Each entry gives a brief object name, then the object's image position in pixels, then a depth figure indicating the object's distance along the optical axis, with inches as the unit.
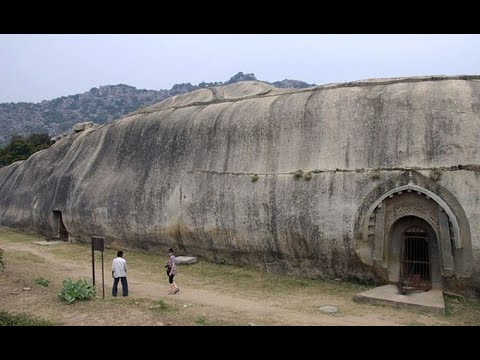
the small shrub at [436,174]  477.1
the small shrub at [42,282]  508.7
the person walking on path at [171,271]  511.5
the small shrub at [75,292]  435.2
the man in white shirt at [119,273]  481.1
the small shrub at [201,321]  381.2
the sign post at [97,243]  469.6
